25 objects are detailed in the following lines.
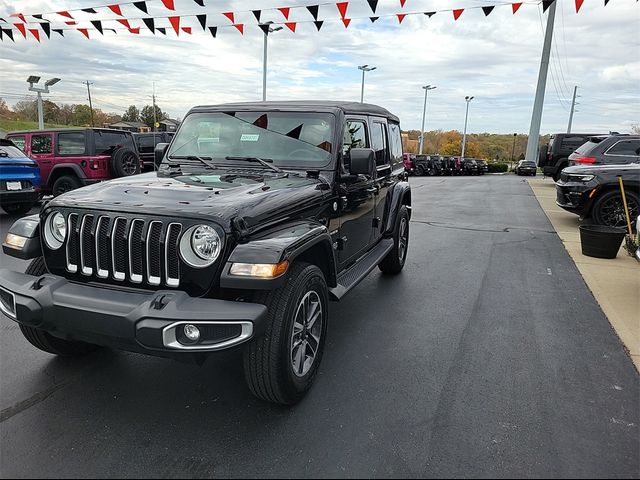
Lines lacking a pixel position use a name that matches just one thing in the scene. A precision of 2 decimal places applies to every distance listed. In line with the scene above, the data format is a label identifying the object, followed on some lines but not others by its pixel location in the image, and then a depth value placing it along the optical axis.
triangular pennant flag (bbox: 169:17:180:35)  10.76
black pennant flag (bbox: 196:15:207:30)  10.81
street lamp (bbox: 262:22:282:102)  20.86
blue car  8.80
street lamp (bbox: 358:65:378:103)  32.73
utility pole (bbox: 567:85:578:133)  71.19
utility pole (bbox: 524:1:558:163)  36.09
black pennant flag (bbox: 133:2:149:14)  9.72
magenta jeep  10.43
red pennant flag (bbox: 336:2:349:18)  10.24
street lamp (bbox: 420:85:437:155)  51.58
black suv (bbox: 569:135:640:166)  10.68
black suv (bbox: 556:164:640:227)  8.37
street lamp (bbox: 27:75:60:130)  17.86
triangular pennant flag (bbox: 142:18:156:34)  10.73
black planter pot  6.86
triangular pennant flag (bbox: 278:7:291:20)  10.82
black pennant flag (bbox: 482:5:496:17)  10.27
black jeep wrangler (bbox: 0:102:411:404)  2.42
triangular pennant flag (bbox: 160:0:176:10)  9.22
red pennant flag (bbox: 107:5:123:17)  10.22
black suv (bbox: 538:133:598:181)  18.05
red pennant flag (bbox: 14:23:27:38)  11.39
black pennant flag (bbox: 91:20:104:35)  11.15
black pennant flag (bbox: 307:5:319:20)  10.48
